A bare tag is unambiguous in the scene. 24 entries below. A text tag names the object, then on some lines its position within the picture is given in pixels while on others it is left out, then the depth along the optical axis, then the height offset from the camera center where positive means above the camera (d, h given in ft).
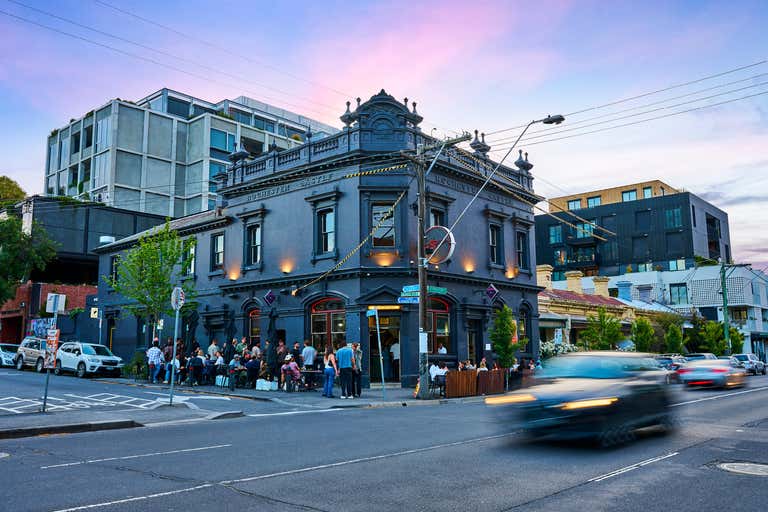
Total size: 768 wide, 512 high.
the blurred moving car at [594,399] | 31.27 -3.00
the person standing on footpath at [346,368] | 70.18 -2.93
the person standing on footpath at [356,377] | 71.36 -4.01
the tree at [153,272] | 94.38 +10.44
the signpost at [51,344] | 51.88 -0.10
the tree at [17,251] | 143.13 +20.75
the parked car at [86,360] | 94.94 -2.61
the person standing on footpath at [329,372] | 71.05 -3.38
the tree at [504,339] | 89.40 +0.20
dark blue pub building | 86.94 +13.73
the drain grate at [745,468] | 26.25 -5.41
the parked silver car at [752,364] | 136.50 -5.36
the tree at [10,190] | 193.82 +46.97
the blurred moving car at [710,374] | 81.66 -4.41
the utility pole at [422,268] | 70.54 +8.15
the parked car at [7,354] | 113.50 -1.97
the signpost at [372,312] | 75.54 +3.46
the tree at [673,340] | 145.69 -0.10
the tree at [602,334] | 116.78 +1.09
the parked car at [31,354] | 104.62 -1.85
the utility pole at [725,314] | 151.81 +5.95
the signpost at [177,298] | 59.88 +4.05
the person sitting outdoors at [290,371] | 76.18 -3.48
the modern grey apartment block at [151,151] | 208.44 +65.49
